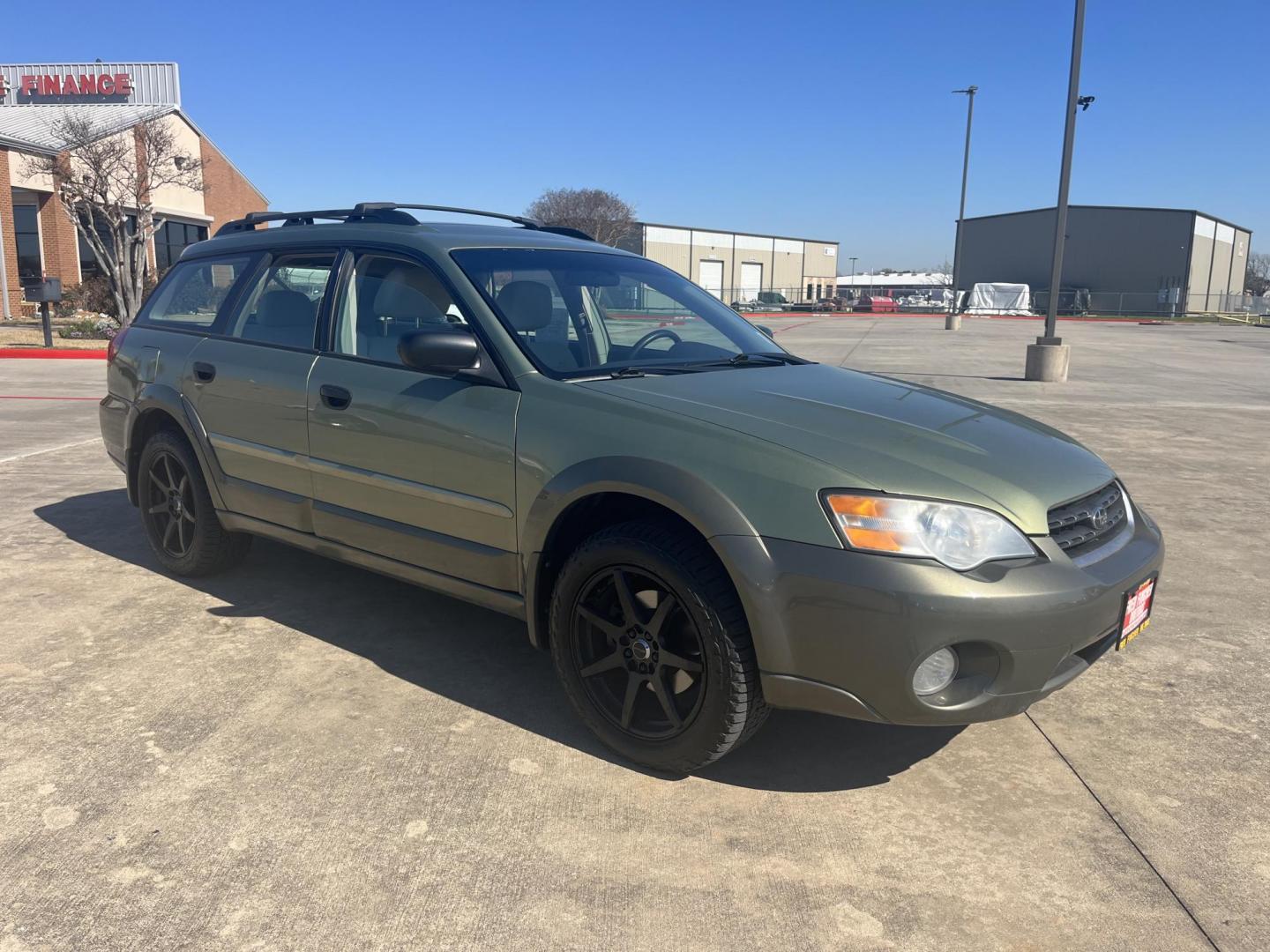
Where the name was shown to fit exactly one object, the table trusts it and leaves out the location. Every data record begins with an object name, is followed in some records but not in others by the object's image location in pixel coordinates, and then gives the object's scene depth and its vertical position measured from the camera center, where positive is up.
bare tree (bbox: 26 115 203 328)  21.98 +2.34
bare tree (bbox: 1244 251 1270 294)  107.42 +4.66
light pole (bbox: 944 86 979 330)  37.41 +3.85
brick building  27.53 +3.99
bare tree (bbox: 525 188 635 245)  63.97 +5.89
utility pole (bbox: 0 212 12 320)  26.59 -0.27
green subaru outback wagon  2.58 -0.57
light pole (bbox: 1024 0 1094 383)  14.84 -0.27
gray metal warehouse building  64.50 +3.76
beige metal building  70.50 +3.43
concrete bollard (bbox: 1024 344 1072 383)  15.66 -0.86
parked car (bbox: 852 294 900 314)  63.97 +0.02
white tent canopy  58.97 +0.53
